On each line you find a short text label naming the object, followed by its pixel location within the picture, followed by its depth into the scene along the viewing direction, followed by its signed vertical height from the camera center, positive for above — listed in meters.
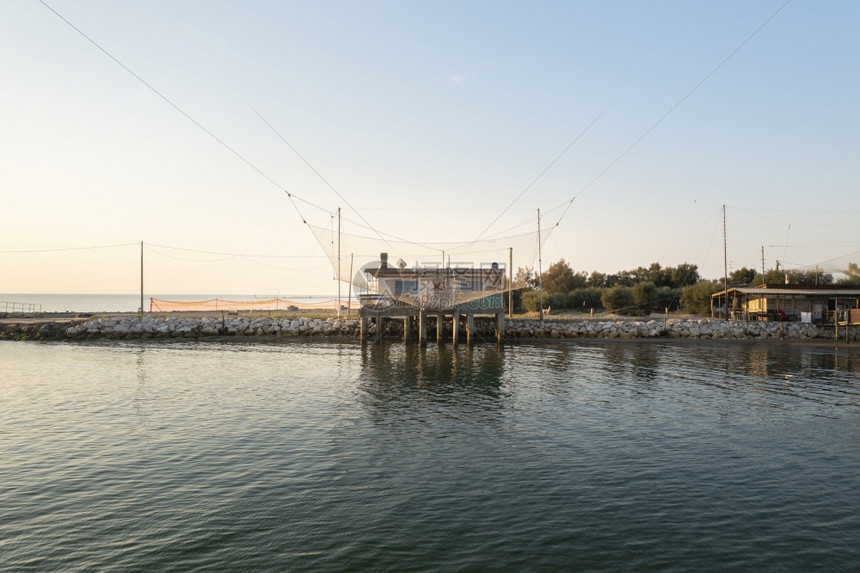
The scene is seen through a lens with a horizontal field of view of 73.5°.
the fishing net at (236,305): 71.12 +0.84
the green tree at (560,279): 81.06 +4.28
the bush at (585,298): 73.06 +1.38
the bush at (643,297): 67.81 +1.37
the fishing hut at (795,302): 52.62 +0.52
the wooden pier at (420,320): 41.81 -0.79
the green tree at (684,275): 79.12 +4.61
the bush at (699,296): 63.81 +1.34
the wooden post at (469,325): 42.92 -1.16
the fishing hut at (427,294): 42.38 +1.19
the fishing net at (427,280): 42.75 +2.26
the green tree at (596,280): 82.88 +4.17
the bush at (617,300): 67.75 +1.02
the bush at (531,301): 69.06 +1.02
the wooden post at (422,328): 42.22 -1.37
